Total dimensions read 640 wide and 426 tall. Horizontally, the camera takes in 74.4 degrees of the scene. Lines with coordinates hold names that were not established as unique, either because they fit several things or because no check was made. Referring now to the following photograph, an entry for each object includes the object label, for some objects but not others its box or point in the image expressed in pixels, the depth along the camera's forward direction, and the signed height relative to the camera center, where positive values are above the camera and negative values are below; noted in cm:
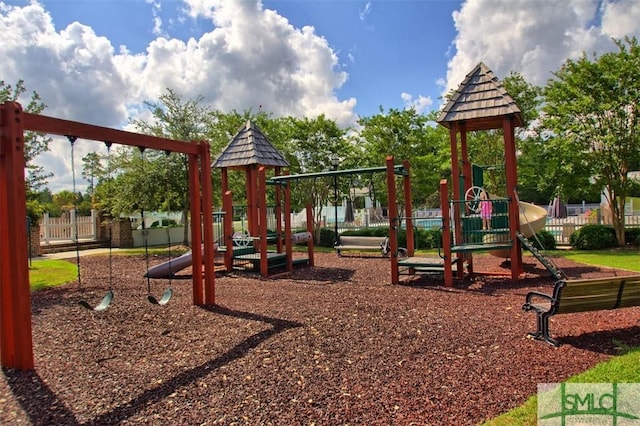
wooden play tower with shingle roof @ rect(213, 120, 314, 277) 1097 +25
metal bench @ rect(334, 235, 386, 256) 1465 -98
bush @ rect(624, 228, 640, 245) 1546 -117
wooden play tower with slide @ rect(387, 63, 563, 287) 884 +18
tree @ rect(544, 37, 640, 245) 1453 +316
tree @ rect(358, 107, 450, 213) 1942 +337
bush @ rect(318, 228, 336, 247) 1961 -99
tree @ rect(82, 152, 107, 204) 1938 +305
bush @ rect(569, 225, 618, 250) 1511 -118
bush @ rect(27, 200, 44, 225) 1583 +76
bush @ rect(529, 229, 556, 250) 1555 -125
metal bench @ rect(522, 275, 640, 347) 470 -105
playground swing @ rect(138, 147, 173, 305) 563 -101
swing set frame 432 -17
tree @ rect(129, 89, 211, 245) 1836 +266
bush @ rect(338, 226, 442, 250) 1714 -90
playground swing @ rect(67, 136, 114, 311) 503 -91
